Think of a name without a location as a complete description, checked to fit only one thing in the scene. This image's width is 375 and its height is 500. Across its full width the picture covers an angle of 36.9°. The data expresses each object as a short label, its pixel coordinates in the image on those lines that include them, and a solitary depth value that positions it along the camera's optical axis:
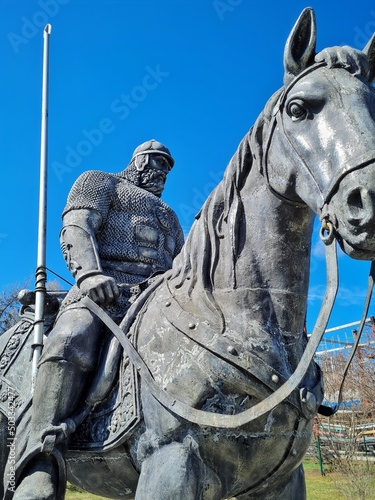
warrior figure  2.92
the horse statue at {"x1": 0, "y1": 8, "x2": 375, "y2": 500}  2.29
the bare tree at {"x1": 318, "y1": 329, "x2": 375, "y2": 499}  17.22
